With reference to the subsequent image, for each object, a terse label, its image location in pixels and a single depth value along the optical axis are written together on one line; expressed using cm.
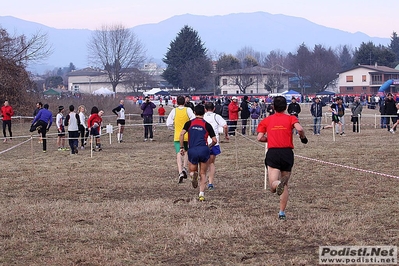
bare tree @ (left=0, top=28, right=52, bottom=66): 4603
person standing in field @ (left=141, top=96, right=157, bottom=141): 2930
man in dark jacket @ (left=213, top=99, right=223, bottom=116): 3221
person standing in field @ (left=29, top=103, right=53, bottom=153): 2384
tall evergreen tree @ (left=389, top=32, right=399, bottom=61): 16488
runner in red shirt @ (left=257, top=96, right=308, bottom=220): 948
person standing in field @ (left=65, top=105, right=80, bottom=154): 2277
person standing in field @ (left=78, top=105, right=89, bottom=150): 2383
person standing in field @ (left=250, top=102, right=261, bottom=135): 3265
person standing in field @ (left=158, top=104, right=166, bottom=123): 3875
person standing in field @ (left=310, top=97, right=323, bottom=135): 3064
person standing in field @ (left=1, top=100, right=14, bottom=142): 2788
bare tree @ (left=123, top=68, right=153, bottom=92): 10618
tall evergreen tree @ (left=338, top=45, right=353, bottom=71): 16085
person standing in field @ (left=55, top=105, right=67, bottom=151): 2468
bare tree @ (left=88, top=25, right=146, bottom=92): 10706
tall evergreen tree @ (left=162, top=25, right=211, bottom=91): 10281
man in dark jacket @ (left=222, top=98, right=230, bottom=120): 3114
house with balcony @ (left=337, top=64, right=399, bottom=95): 11388
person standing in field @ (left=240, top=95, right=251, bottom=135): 3256
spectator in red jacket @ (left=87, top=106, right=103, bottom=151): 2402
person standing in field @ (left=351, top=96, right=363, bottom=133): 3178
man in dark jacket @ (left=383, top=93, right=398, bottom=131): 3134
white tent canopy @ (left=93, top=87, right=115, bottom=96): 7560
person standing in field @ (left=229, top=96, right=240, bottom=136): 3080
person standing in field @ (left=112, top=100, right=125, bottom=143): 2854
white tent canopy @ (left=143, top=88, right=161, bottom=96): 9969
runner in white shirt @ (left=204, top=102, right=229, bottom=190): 1320
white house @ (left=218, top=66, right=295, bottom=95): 11038
